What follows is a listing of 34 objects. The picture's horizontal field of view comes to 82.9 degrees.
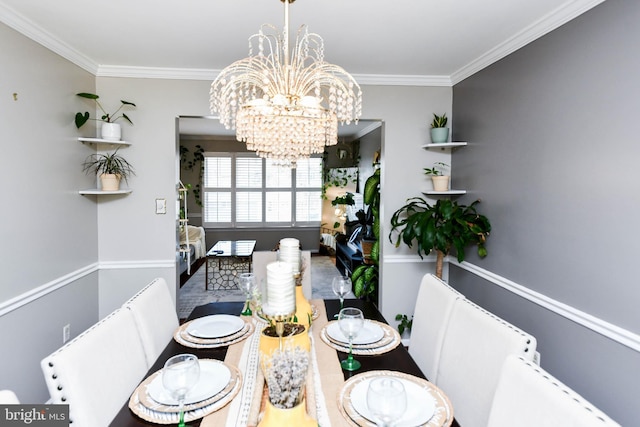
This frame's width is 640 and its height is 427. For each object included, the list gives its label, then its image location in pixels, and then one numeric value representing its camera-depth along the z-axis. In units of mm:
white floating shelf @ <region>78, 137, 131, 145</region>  2772
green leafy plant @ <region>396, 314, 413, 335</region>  3297
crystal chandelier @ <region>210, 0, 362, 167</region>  1625
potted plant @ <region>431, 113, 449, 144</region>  3150
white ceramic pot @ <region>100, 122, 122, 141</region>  2883
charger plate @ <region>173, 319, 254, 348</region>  1696
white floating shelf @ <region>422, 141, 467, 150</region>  3028
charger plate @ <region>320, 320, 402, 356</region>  1634
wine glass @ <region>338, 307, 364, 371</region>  1495
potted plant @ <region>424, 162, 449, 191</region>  3191
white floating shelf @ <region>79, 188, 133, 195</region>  2788
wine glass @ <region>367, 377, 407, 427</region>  1005
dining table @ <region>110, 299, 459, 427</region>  1148
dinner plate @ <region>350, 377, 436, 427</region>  1141
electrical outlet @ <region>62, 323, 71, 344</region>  2611
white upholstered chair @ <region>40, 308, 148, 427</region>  1158
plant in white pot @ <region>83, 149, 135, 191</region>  2904
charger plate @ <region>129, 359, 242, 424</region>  1153
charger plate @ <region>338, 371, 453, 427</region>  1138
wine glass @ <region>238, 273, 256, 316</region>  2057
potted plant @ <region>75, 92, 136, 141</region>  2713
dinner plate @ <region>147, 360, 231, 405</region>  1230
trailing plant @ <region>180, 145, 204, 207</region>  7391
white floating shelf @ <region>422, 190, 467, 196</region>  3115
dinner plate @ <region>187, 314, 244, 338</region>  1789
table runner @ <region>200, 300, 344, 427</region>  1158
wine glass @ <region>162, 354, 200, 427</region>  1102
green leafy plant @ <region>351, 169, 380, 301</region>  3717
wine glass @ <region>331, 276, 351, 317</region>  1971
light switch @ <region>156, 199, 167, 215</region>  3160
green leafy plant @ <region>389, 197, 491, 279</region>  2730
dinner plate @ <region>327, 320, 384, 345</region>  1719
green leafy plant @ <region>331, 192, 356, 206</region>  5992
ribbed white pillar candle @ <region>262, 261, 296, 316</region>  1258
